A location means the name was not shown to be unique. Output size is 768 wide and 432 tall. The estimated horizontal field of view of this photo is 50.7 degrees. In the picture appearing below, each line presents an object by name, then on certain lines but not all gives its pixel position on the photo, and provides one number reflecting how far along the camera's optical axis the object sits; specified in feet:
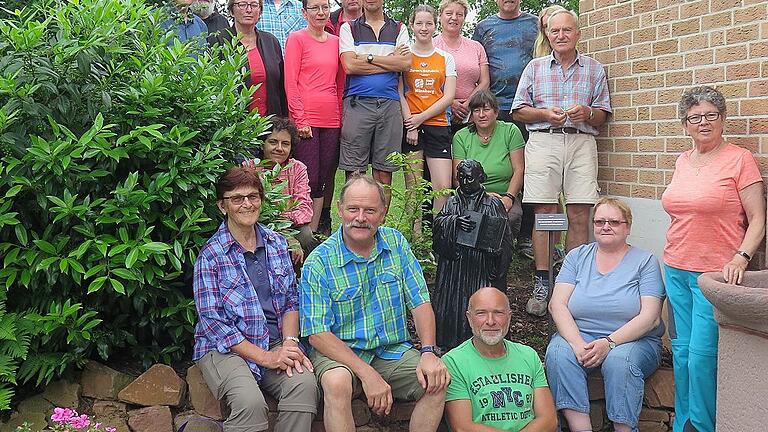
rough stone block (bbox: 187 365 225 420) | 14.12
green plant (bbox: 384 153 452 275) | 18.88
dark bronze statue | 16.15
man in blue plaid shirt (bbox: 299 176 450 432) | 13.39
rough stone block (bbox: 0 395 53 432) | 13.96
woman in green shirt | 19.95
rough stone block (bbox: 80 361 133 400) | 14.37
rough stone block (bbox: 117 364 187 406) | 14.23
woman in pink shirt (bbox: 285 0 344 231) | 19.99
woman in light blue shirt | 14.62
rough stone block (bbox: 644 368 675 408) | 15.96
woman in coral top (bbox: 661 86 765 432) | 14.29
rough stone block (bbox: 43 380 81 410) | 14.25
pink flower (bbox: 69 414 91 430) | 10.64
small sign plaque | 16.25
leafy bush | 13.23
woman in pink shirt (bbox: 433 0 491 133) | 21.79
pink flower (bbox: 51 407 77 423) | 10.37
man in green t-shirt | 13.50
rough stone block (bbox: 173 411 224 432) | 13.88
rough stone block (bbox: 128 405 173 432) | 14.07
